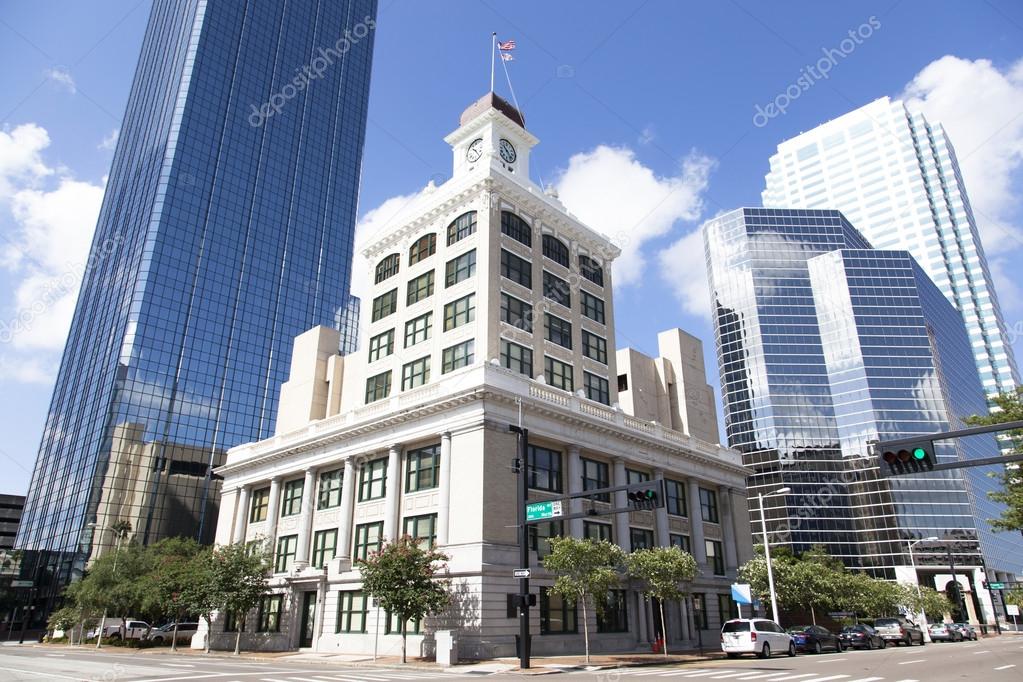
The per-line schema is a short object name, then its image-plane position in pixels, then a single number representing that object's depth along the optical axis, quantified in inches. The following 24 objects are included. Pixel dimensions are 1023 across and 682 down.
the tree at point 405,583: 1235.2
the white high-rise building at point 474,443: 1423.5
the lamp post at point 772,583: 1605.6
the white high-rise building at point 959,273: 7564.0
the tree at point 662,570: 1403.8
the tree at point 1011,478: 1298.0
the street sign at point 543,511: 1058.1
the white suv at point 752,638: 1242.6
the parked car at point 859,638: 1606.8
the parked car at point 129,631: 2209.6
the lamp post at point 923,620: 2217.6
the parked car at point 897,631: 1827.0
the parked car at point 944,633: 2150.6
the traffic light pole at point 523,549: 1049.5
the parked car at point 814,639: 1425.9
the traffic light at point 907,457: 662.5
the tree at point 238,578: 1577.3
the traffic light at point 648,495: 875.4
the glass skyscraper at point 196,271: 4350.4
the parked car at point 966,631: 2278.3
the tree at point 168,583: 1742.1
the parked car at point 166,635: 2108.9
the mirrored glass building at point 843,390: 4778.5
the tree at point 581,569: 1242.6
